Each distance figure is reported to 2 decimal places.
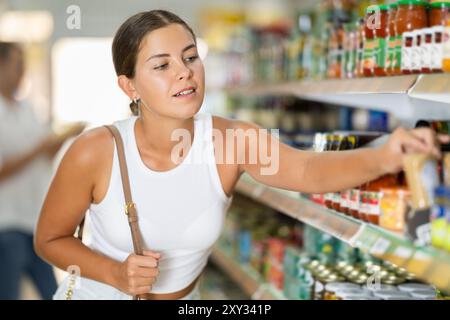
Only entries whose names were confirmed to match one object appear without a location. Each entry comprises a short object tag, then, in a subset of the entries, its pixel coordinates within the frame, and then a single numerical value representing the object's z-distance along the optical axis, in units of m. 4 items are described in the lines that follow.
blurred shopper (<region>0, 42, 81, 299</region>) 3.42
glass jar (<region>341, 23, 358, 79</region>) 2.12
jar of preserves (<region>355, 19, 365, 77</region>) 2.00
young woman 1.76
